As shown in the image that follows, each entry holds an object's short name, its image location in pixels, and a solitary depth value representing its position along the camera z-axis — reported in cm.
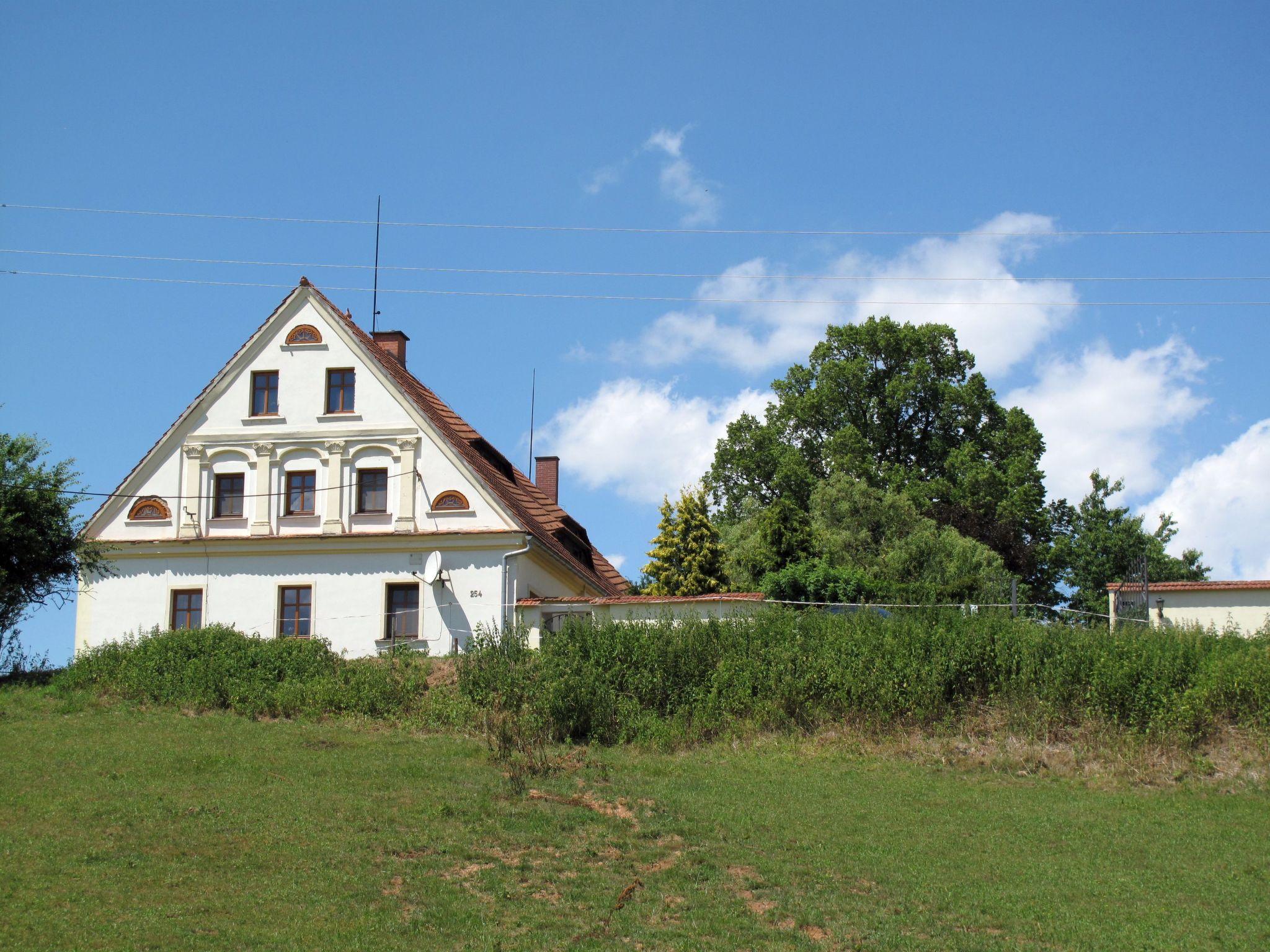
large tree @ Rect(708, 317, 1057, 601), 4903
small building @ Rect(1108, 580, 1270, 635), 2922
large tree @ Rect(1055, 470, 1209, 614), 5353
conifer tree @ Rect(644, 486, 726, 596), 4281
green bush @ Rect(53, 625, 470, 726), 2806
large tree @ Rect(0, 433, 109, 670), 3002
